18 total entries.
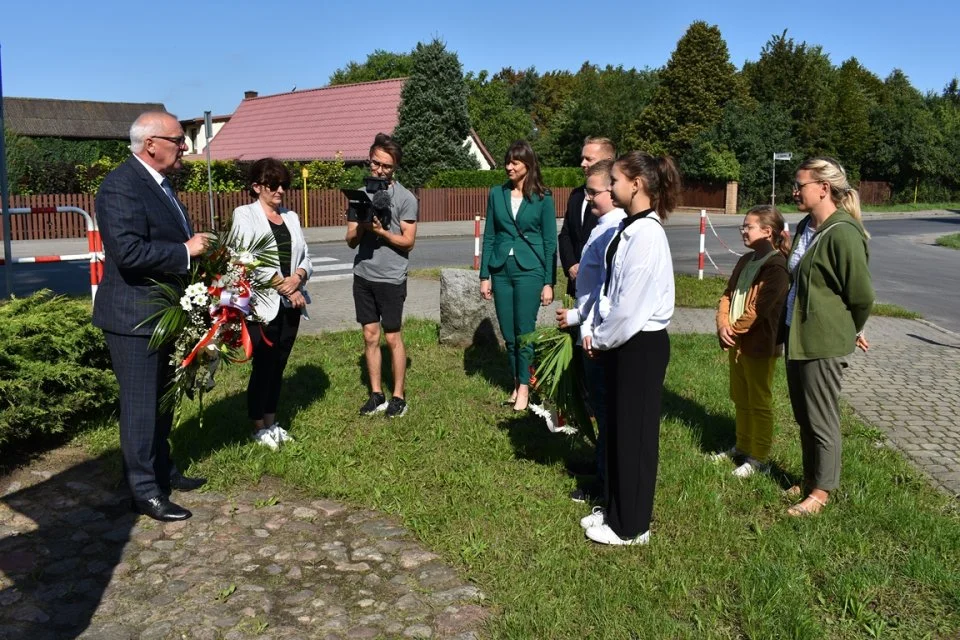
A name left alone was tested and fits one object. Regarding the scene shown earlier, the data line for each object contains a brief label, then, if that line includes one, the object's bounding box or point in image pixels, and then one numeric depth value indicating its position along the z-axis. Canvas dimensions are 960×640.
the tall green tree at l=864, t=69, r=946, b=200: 52.97
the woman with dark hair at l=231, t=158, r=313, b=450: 5.62
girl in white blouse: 4.14
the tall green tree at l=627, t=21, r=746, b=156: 48.22
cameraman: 6.25
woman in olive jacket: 4.57
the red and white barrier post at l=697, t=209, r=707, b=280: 14.38
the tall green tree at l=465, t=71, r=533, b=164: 66.62
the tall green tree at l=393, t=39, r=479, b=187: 36.06
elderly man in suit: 4.45
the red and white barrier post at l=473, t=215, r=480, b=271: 13.34
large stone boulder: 9.20
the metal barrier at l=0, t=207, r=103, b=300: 7.06
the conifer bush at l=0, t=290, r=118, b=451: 5.57
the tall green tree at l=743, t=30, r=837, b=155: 49.38
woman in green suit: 6.46
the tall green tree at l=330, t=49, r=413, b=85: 77.21
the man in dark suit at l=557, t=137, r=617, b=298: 5.71
